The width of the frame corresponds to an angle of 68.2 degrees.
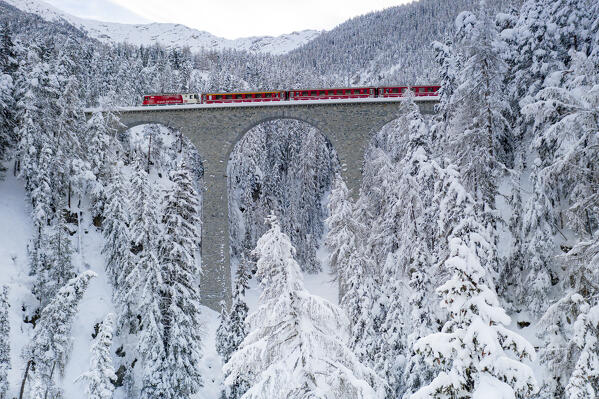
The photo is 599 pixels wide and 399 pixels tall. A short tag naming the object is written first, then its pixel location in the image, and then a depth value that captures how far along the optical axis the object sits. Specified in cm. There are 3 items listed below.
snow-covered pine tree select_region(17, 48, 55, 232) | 3256
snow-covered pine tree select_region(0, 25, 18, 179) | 3512
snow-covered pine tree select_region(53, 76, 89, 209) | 3482
